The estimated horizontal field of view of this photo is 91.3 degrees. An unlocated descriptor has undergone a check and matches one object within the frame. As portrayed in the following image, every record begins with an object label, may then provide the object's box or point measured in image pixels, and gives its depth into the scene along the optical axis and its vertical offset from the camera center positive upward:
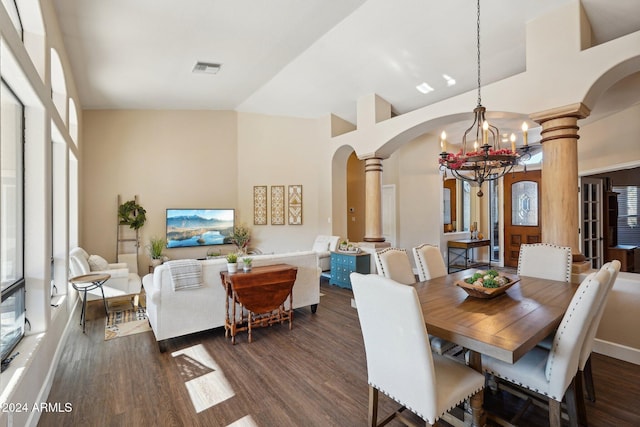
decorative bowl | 2.18 -0.54
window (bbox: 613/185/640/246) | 5.73 -0.06
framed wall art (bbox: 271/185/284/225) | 7.19 +0.22
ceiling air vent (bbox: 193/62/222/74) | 4.55 +2.20
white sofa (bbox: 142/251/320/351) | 3.04 -0.88
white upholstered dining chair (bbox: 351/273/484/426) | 1.51 -0.77
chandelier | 2.41 +0.45
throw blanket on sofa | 3.07 -0.59
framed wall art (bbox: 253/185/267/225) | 7.18 +0.22
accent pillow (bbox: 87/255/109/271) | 4.44 -0.69
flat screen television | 6.46 -0.25
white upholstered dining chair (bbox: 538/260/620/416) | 1.89 -0.71
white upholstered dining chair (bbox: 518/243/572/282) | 2.85 -0.47
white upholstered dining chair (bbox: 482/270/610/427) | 1.61 -0.78
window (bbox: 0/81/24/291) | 1.96 +0.19
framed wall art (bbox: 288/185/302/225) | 7.18 +0.21
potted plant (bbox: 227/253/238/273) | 3.26 -0.51
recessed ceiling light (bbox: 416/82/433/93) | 4.85 +1.98
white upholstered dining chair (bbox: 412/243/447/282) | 3.05 -0.49
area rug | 3.47 -1.30
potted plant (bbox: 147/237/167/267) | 6.01 -0.66
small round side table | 3.65 -0.76
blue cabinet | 5.39 -0.91
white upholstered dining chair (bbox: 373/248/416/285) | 2.79 -0.48
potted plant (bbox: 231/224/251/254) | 6.84 -0.51
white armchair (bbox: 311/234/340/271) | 6.26 -0.69
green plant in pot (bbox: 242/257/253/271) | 3.35 -0.52
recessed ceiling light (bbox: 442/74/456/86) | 4.51 +1.94
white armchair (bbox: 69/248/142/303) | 4.31 -0.91
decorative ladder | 5.83 -0.55
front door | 6.89 +0.01
